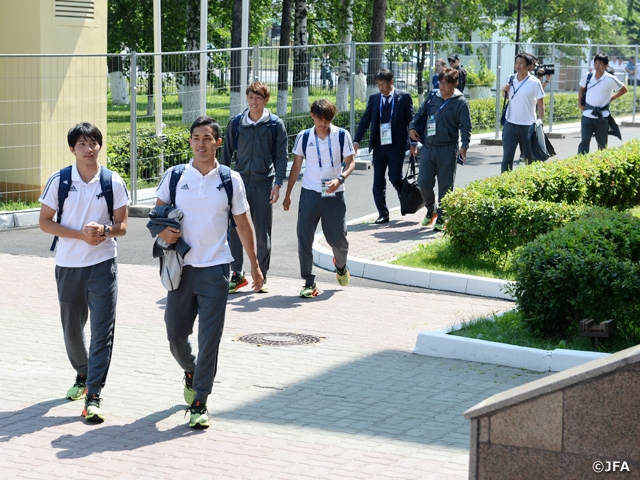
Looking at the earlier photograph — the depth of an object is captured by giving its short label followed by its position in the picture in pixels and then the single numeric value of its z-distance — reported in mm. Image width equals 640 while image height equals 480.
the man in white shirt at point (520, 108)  14617
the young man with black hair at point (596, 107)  17641
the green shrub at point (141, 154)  16156
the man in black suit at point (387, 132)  13391
